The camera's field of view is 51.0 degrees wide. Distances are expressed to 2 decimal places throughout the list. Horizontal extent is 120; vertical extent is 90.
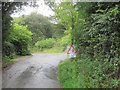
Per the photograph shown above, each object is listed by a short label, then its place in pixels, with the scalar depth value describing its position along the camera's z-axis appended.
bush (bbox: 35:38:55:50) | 27.84
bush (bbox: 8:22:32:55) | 16.80
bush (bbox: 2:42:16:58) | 14.01
